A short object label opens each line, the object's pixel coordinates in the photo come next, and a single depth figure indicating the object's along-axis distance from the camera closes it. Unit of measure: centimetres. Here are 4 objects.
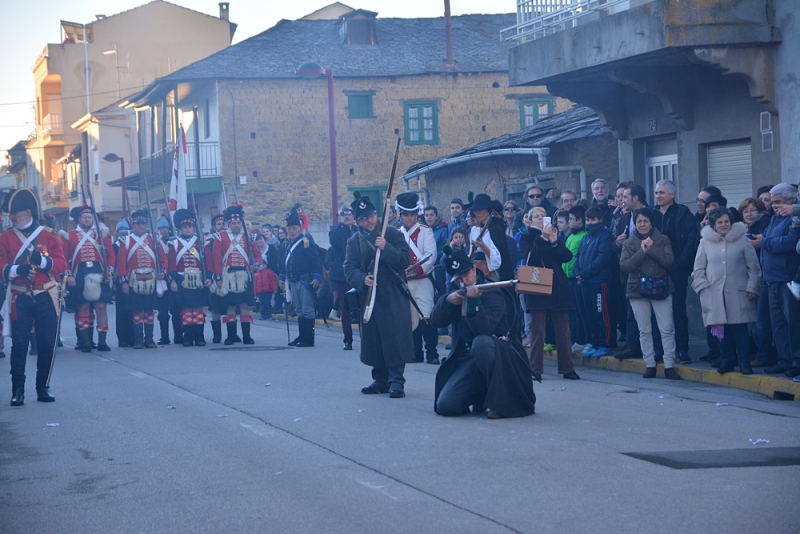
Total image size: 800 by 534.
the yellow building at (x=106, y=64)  5728
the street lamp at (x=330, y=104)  2177
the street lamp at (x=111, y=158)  4305
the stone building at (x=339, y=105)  3609
